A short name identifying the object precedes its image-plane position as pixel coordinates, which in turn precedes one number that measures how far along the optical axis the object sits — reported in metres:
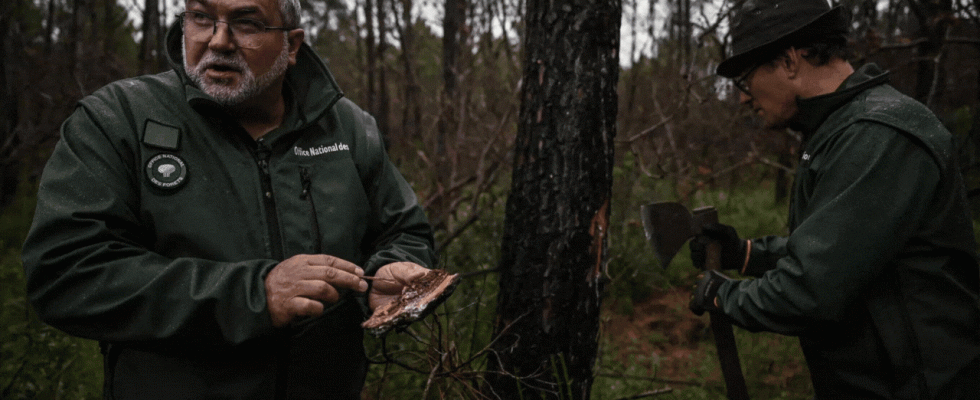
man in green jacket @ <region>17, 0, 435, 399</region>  1.49
